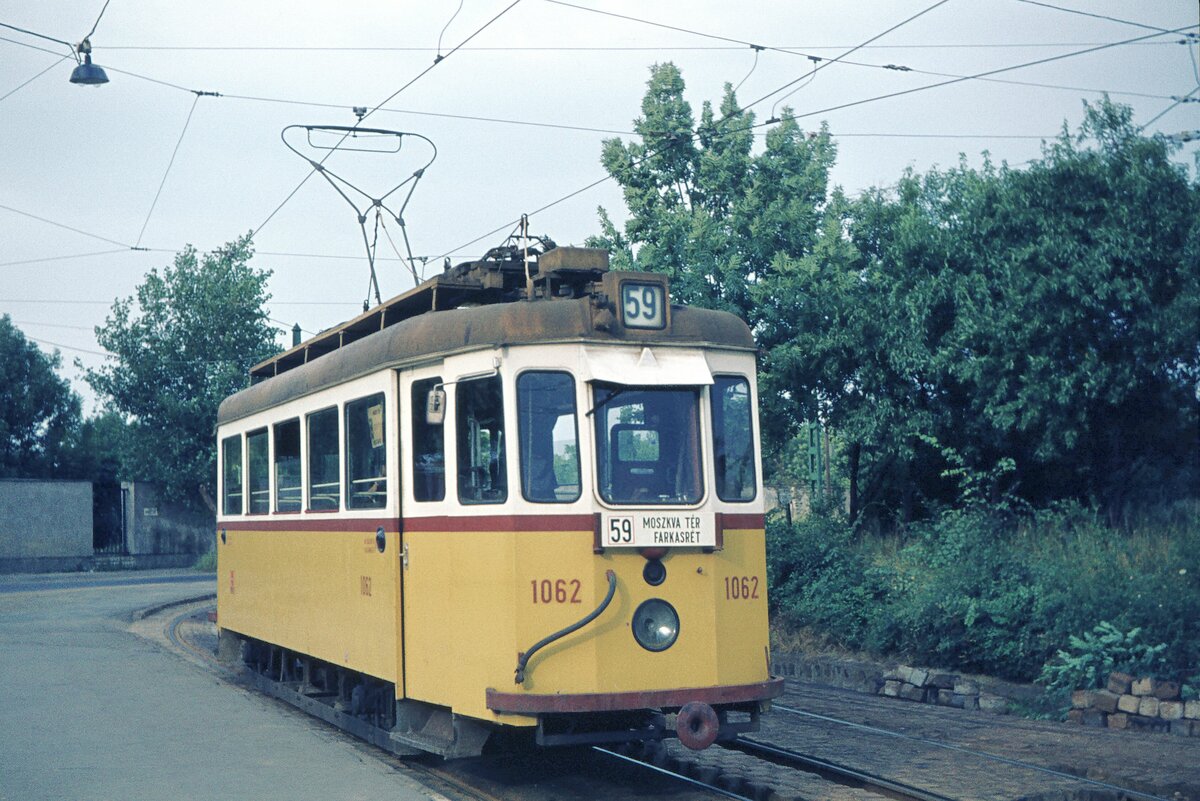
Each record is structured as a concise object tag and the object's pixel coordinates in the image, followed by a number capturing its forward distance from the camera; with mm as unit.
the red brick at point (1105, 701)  11031
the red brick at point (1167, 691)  10703
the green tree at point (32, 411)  55938
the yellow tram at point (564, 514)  7727
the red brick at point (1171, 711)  10562
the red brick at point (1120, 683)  11016
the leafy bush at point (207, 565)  44719
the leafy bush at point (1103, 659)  11344
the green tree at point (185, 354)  43656
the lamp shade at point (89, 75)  15391
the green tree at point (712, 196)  19312
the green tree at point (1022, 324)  16031
